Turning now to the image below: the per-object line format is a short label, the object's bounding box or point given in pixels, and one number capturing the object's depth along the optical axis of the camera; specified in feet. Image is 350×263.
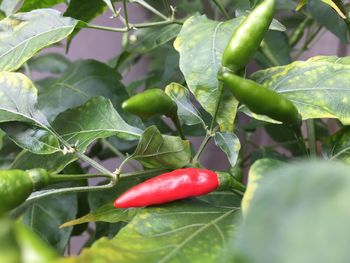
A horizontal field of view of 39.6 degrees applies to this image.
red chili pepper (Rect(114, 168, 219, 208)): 1.41
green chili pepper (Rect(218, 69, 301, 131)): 1.18
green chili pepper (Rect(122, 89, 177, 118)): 1.33
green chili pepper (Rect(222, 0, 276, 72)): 1.29
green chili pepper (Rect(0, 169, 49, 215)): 1.20
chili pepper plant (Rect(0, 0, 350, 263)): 0.58
